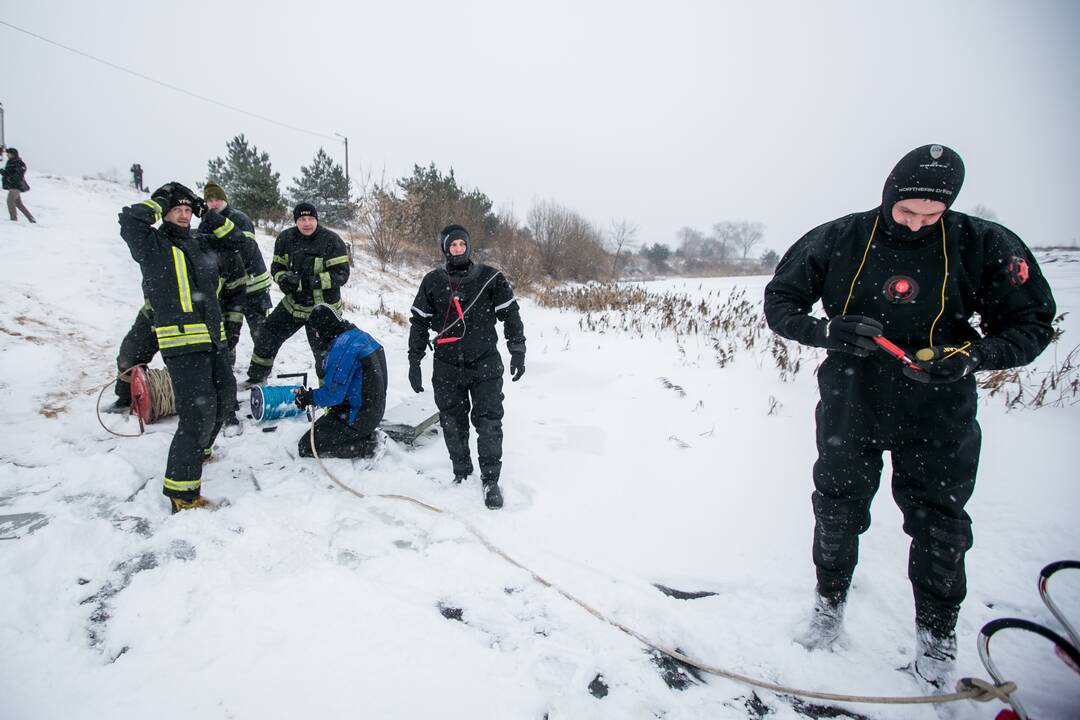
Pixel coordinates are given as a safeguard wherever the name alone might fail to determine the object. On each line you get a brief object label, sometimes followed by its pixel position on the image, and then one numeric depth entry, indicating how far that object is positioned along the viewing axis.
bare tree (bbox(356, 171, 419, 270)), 16.88
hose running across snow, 1.55
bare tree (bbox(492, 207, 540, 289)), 19.58
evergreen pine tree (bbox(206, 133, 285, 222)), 17.33
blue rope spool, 4.16
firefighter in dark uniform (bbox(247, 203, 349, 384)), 4.54
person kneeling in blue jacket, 3.59
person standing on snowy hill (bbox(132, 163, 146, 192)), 19.29
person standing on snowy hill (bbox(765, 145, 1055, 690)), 1.68
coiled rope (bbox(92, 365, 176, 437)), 3.74
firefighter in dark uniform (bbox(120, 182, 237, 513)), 2.65
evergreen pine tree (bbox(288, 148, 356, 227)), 26.67
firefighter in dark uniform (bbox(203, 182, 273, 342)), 4.39
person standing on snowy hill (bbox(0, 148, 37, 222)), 7.48
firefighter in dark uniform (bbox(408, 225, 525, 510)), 3.21
